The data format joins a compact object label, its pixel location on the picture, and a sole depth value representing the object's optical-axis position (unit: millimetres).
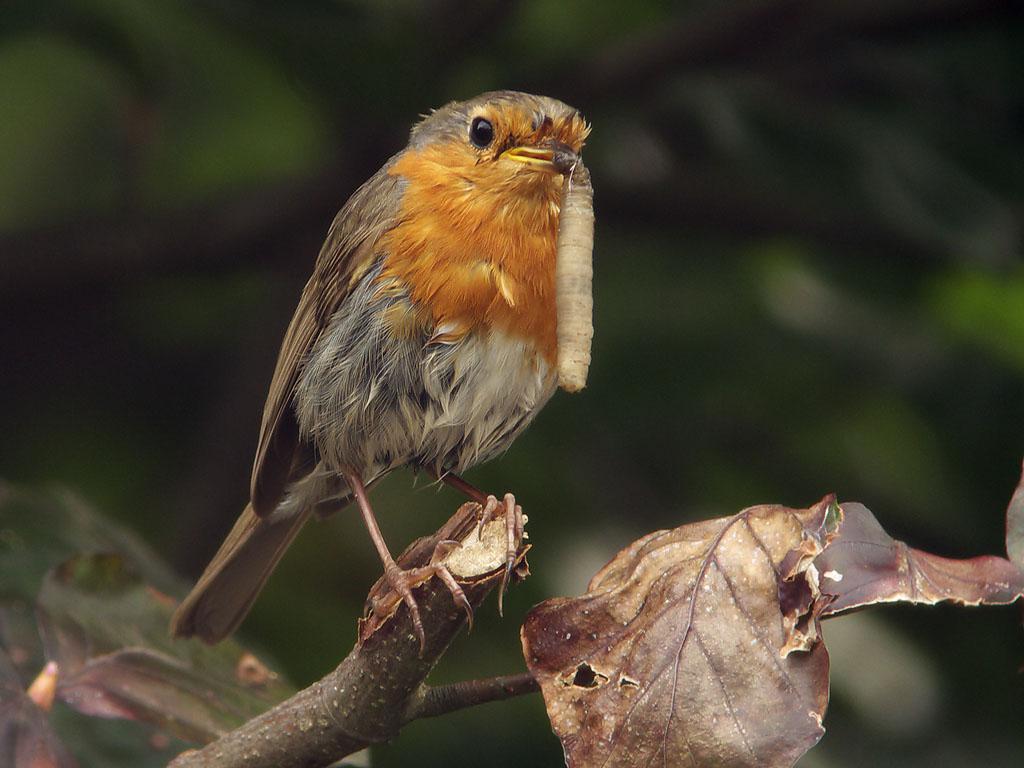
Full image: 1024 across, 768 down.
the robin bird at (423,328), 6078
